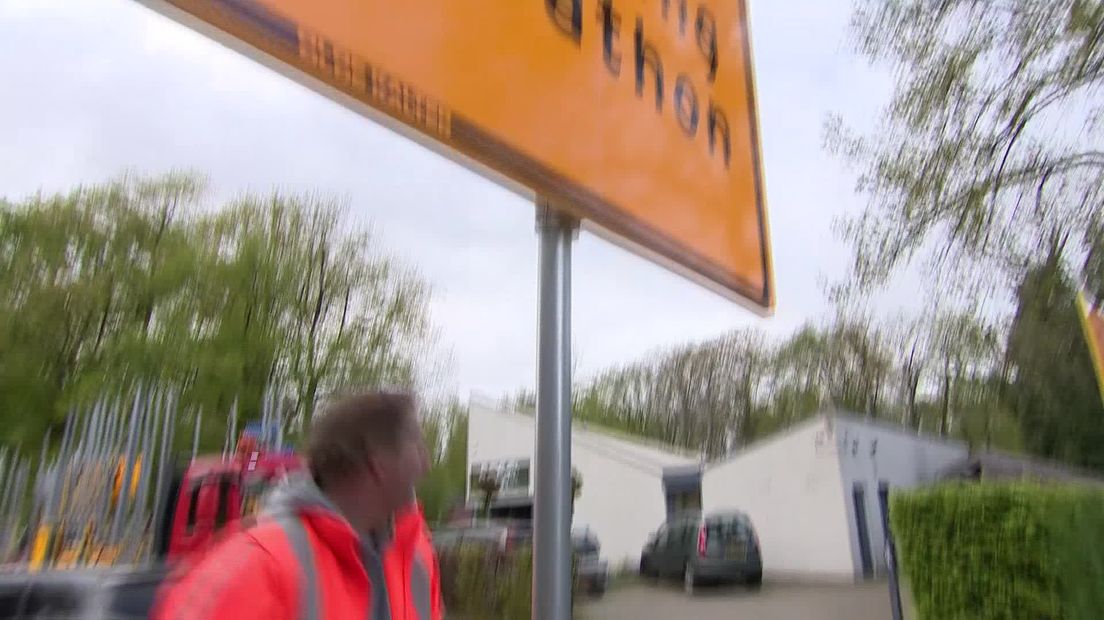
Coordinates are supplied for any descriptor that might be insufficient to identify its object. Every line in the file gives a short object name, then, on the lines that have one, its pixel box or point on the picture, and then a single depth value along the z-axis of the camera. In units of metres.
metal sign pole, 0.93
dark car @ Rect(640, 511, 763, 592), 12.59
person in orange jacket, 0.81
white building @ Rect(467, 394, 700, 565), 14.93
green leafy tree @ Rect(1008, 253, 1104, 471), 7.71
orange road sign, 0.73
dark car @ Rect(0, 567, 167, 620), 3.20
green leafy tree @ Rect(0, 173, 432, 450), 16.38
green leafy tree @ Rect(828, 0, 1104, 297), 6.71
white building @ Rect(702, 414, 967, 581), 14.03
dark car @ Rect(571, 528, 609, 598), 10.31
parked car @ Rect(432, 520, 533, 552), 8.88
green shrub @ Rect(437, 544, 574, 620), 8.27
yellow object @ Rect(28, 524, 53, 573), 5.45
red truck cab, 5.61
